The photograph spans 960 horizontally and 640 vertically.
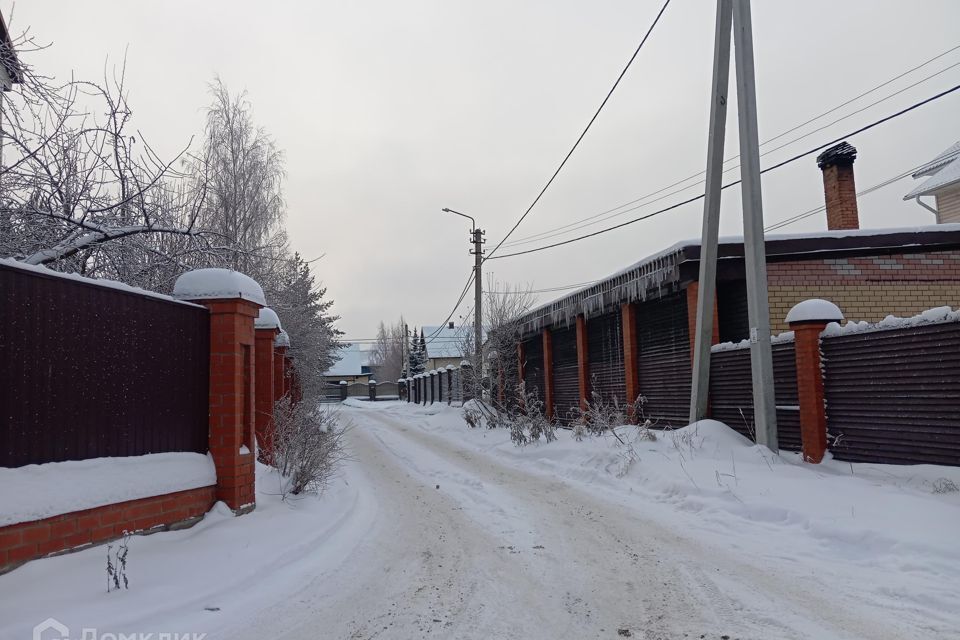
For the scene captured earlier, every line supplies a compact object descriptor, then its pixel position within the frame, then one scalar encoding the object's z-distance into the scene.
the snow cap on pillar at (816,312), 8.66
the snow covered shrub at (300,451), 7.93
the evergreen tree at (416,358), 76.19
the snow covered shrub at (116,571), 4.14
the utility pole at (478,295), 22.48
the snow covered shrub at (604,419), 12.77
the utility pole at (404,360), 76.50
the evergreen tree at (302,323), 18.58
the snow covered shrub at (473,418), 20.97
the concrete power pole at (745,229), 9.12
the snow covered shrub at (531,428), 14.48
